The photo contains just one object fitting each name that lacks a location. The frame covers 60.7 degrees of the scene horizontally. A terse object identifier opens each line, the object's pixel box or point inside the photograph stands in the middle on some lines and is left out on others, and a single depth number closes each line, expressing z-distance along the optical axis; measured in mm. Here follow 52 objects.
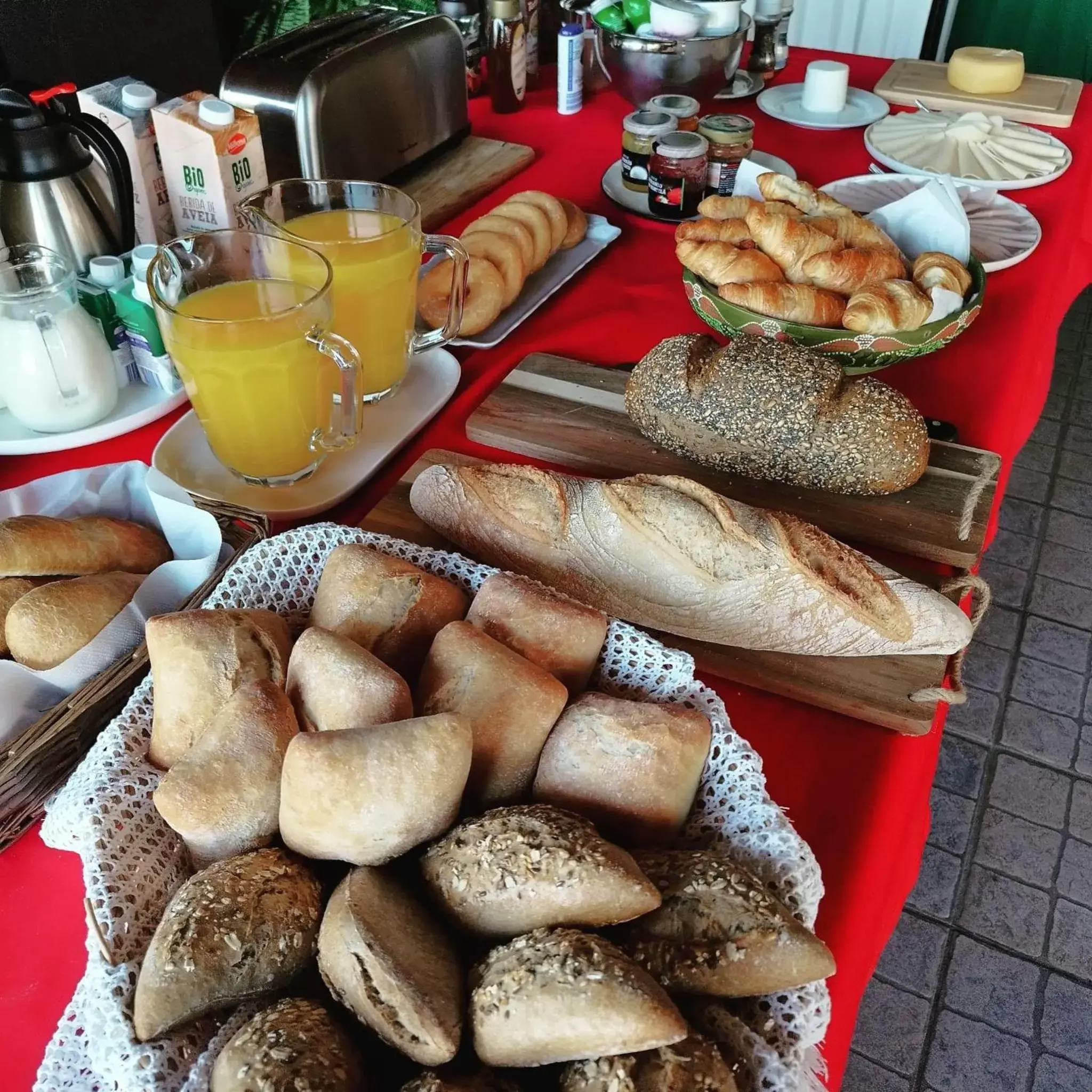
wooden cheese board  1792
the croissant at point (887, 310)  1035
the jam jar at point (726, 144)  1395
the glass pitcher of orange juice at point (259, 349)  835
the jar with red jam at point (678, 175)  1358
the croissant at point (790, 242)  1150
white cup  1776
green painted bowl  1040
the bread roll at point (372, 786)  516
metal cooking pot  1592
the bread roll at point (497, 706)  593
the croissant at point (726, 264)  1121
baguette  769
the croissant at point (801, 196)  1233
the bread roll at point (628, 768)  578
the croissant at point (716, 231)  1188
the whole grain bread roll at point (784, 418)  903
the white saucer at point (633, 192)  1479
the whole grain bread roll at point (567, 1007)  435
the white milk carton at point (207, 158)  1036
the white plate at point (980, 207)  1362
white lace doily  476
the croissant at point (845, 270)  1117
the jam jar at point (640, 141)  1432
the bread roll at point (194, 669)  613
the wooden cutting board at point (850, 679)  738
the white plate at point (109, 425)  964
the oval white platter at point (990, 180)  1538
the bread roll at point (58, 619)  679
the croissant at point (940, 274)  1094
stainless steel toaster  1319
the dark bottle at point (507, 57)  1732
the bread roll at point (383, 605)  676
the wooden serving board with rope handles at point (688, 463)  897
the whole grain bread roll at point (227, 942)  479
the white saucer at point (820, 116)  1771
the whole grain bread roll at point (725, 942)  492
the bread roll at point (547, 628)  661
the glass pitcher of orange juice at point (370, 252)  957
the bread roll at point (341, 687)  573
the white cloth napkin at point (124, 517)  658
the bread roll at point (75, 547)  736
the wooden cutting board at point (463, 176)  1476
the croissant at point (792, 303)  1072
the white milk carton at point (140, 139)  1072
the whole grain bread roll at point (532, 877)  493
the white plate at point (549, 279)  1189
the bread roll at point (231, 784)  542
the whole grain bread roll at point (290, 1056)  431
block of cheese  1840
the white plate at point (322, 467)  927
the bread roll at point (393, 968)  451
